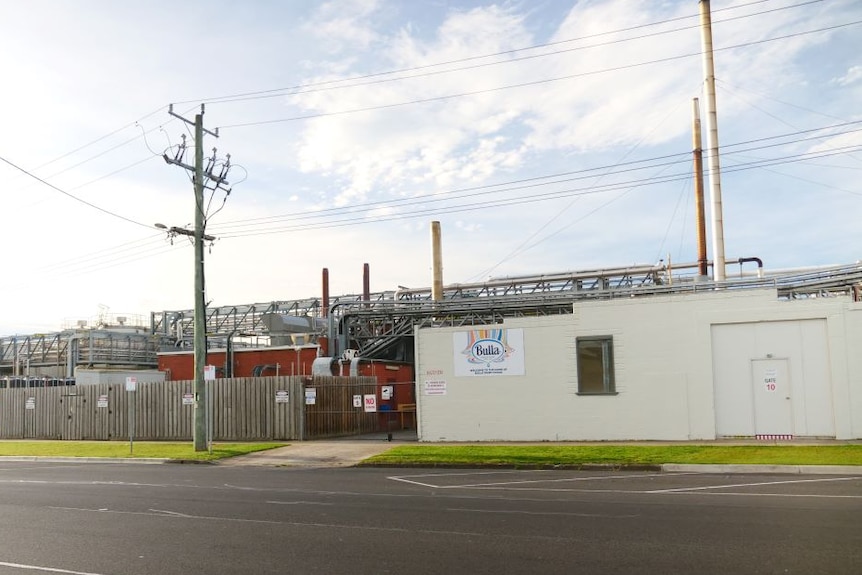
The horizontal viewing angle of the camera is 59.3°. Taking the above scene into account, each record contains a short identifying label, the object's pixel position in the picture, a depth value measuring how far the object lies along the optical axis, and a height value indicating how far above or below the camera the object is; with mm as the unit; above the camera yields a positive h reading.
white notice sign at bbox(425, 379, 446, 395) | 24812 -1092
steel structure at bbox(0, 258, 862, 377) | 24203 +1786
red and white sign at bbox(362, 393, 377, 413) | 24984 -1560
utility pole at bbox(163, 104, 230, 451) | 24141 +2245
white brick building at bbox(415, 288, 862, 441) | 20719 -721
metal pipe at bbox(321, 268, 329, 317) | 45625 +4307
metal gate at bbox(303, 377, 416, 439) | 27188 -1913
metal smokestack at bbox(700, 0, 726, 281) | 30688 +7089
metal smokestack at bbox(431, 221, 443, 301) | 36031 +4431
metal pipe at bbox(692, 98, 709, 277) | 31172 +5925
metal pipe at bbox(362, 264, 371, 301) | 52281 +5236
